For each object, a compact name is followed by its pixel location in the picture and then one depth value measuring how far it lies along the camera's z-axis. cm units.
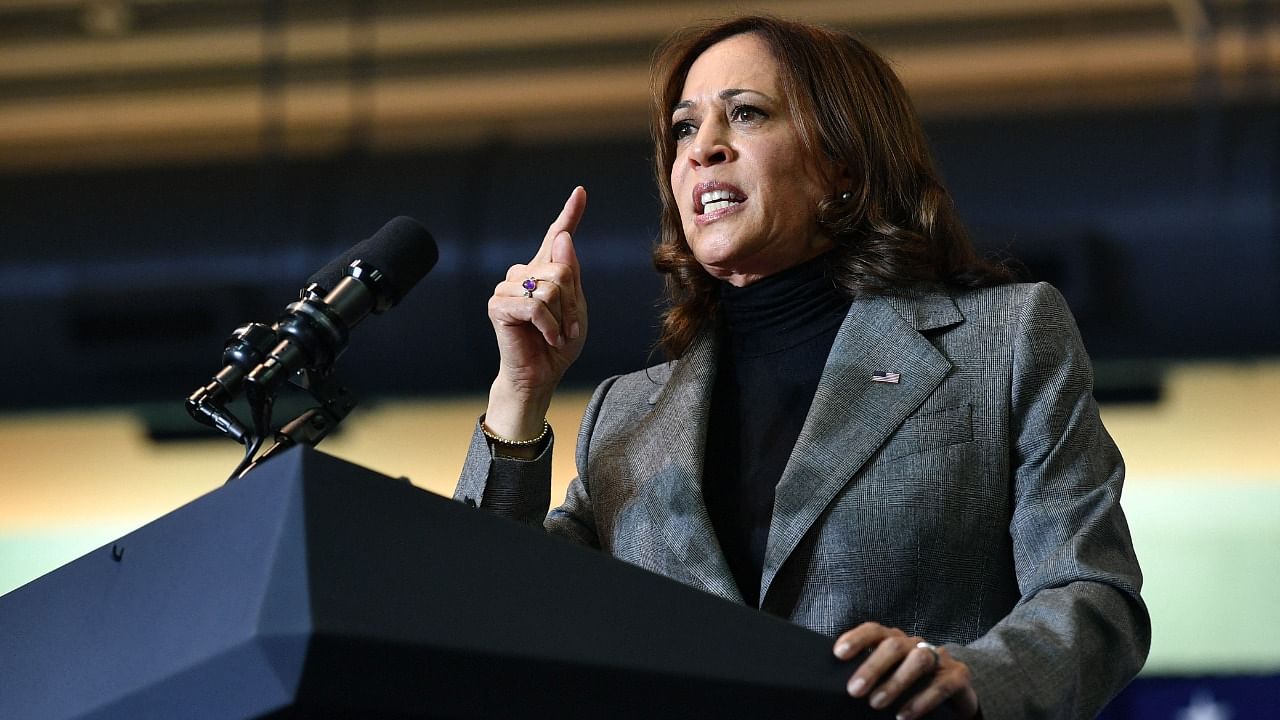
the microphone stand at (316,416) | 732
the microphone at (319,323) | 729
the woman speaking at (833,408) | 753
